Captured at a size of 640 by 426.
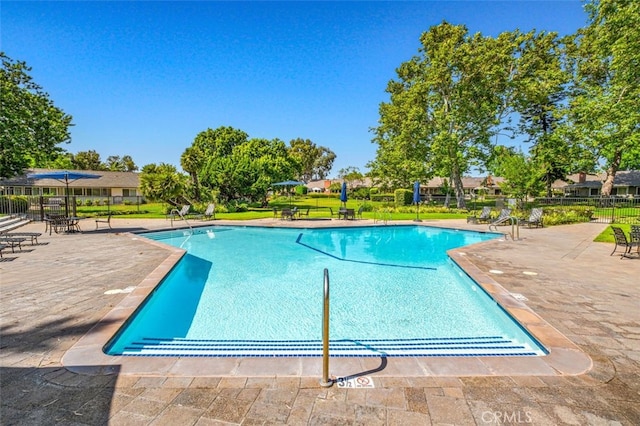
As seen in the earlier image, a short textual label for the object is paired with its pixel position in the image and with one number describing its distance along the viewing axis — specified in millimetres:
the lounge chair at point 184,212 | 18695
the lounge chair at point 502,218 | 14820
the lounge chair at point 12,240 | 8797
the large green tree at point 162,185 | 22750
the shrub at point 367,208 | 26158
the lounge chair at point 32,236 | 10031
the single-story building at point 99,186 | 35562
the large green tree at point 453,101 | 24297
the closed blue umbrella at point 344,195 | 21653
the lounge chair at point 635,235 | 8086
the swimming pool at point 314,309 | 4238
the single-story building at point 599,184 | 40153
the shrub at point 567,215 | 16938
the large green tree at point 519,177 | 23219
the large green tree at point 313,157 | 76750
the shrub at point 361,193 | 44469
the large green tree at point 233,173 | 25828
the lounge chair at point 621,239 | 8051
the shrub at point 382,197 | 37594
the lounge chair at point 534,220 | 15646
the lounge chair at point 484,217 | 17634
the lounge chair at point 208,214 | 19616
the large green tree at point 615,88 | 13352
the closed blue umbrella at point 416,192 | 19602
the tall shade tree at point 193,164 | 25125
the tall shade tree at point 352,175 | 69125
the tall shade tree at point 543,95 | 24859
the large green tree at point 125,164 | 63600
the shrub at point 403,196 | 31141
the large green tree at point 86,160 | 57406
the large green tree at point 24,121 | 15852
